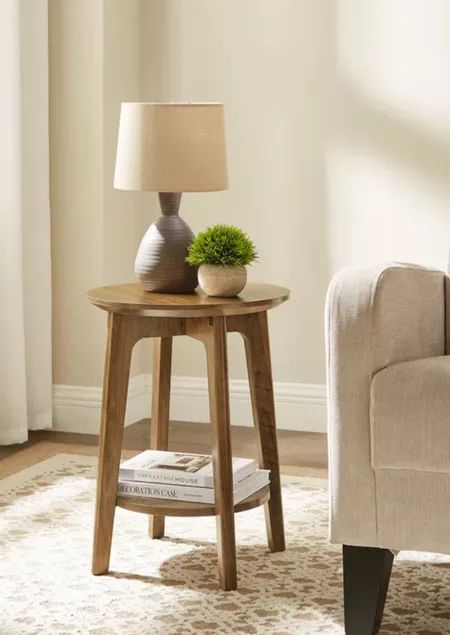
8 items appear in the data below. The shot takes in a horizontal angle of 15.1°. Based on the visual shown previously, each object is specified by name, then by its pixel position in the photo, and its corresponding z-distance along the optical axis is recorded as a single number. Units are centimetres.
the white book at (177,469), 355
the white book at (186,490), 353
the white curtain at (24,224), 518
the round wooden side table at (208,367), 345
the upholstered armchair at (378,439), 288
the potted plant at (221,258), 347
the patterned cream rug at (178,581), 318
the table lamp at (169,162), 347
